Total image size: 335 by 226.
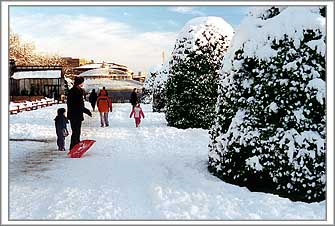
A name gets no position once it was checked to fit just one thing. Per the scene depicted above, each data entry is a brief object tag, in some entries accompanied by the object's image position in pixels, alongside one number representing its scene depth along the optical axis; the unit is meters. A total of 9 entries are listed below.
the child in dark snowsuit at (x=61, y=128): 7.63
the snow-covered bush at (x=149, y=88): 28.20
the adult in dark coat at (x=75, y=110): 7.20
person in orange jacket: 8.03
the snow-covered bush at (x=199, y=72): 11.94
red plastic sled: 7.09
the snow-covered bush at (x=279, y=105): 4.80
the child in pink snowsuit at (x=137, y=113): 12.59
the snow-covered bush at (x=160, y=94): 21.36
